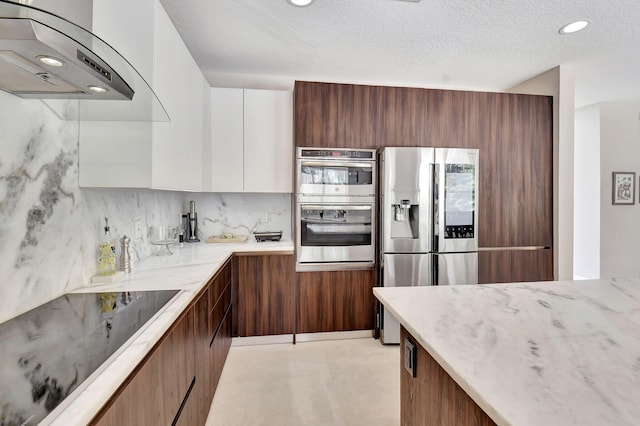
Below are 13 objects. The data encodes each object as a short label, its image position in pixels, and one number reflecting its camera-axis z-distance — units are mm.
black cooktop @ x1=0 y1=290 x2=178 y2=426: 697
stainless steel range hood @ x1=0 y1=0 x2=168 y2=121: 751
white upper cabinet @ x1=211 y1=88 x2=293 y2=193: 3049
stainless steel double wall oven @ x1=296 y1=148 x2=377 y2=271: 2836
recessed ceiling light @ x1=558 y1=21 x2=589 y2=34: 2459
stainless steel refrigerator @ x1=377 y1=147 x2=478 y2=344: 2857
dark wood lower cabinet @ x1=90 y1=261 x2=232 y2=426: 892
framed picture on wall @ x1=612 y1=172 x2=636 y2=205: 4578
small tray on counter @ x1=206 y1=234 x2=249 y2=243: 3126
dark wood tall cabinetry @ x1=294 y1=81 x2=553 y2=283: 2904
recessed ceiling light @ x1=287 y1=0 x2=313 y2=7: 2146
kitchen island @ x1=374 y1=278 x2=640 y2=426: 606
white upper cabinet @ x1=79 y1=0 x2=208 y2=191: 1327
